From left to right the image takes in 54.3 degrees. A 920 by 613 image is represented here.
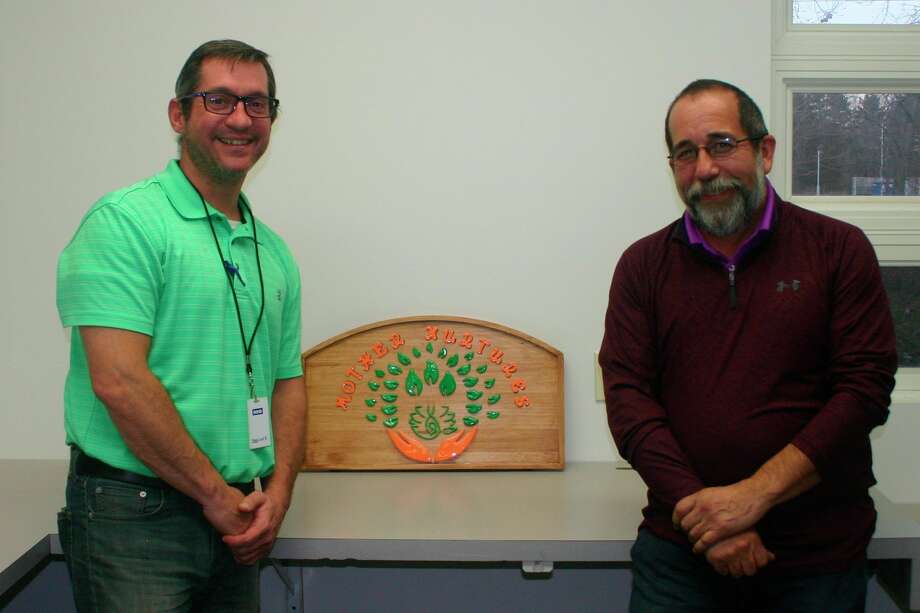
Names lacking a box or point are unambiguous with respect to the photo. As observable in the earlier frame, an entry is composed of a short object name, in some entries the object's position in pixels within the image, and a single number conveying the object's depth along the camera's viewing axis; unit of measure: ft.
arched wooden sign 7.36
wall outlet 7.58
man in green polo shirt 4.52
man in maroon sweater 4.90
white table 5.63
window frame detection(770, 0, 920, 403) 7.75
